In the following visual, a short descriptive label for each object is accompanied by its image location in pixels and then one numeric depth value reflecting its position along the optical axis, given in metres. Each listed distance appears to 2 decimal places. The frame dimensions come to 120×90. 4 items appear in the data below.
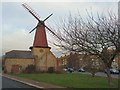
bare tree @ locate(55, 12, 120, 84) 7.69
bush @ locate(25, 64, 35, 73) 29.99
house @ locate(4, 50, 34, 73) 31.45
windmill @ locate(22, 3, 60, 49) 29.24
